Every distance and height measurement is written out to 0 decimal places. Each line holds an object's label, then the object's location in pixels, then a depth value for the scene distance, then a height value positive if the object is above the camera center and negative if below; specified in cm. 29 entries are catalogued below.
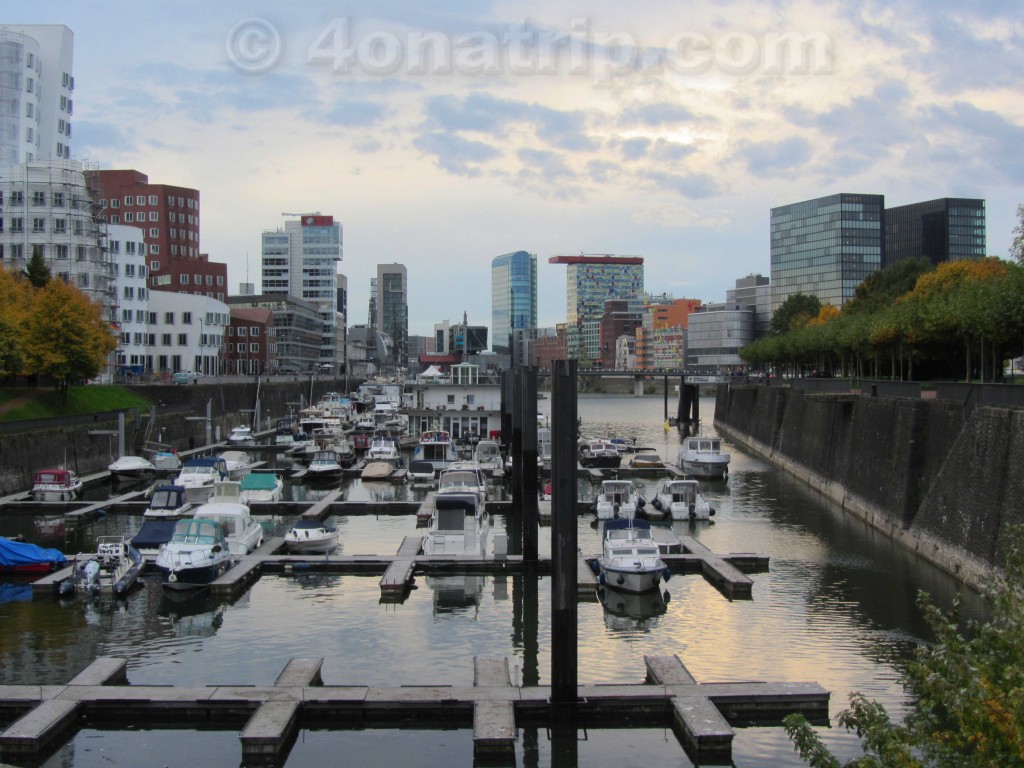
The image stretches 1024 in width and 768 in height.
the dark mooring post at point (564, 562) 2008 -385
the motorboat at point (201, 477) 4966 -568
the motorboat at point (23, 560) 3281 -620
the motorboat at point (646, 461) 6744 -591
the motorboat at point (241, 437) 8125 -535
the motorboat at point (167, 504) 4403 -588
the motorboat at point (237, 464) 6072 -577
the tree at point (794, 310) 15450 +999
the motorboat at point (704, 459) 6400 -548
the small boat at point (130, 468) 5850 -566
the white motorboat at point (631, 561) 3027 -573
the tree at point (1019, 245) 4878 +645
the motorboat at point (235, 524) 3609 -559
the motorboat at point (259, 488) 5000 -587
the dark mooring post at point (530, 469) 3481 -382
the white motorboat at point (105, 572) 3014 -616
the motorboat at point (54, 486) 4834 -560
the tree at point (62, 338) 6406 +209
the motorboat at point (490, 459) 6259 -570
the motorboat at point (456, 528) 3597 -568
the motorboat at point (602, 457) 6675 -557
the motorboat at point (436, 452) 6425 -514
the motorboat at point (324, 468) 6159 -591
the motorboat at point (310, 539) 3694 -615
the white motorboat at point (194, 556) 3103 -582
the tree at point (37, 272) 7600 +750
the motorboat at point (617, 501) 4497 -586
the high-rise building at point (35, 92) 9294 +2688
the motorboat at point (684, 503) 4688 -608
